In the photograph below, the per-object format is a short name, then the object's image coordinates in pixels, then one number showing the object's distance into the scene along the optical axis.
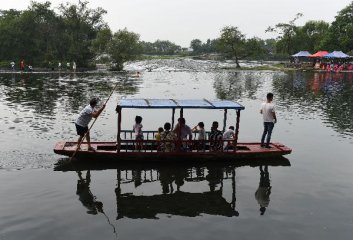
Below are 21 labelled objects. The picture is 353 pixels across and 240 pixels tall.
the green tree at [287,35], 99.19
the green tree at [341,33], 87.12
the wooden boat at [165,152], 14.84
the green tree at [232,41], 87.25
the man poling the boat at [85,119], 14.87
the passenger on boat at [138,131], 15.27
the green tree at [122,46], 73.34
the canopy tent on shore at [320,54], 76.97
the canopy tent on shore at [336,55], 72.98
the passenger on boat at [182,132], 15.08
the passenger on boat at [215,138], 15.55
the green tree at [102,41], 74.94
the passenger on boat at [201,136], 15.48
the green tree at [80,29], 76.31
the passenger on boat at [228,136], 15.62
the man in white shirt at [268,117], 16.20
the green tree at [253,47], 90.62
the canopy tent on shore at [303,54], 80.61
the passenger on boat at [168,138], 15.27
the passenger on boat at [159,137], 15.19
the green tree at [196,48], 173.06
